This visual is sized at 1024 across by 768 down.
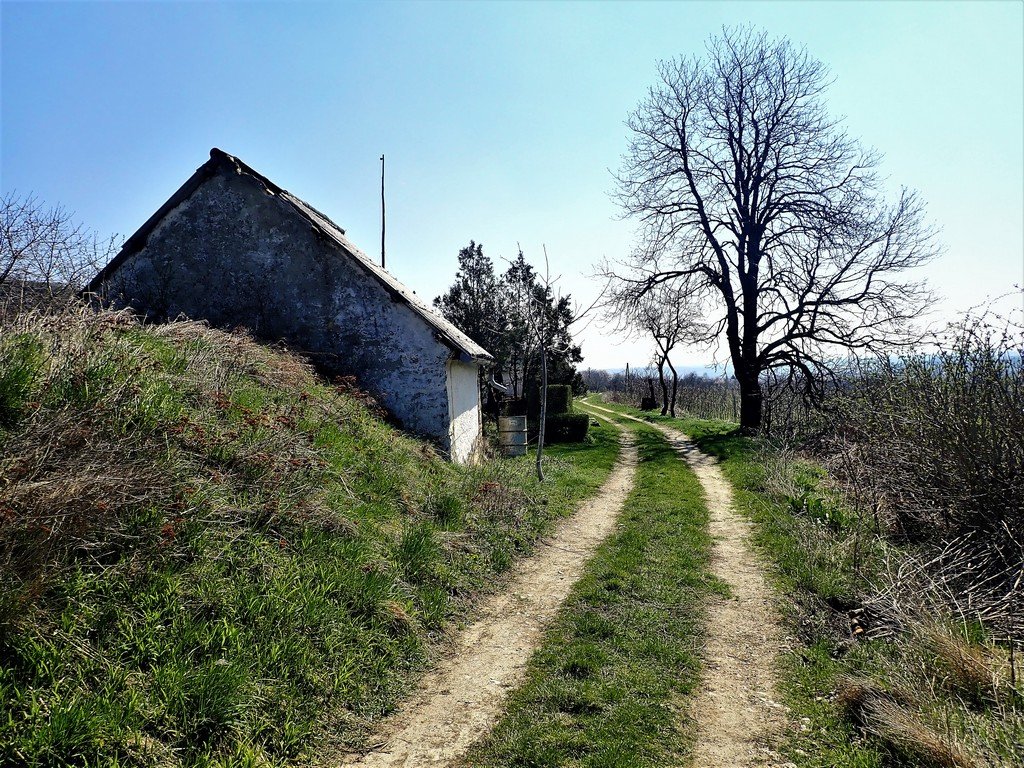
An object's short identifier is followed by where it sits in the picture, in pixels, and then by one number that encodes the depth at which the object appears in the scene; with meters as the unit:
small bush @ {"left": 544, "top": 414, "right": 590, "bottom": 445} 20.73
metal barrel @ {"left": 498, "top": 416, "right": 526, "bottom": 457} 15.34
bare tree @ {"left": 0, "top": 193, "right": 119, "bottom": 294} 8.33
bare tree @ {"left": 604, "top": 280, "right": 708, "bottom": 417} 22.97
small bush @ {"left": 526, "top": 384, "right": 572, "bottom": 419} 22.30
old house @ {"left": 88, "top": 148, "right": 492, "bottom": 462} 11.41
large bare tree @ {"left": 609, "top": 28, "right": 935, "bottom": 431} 19.59
